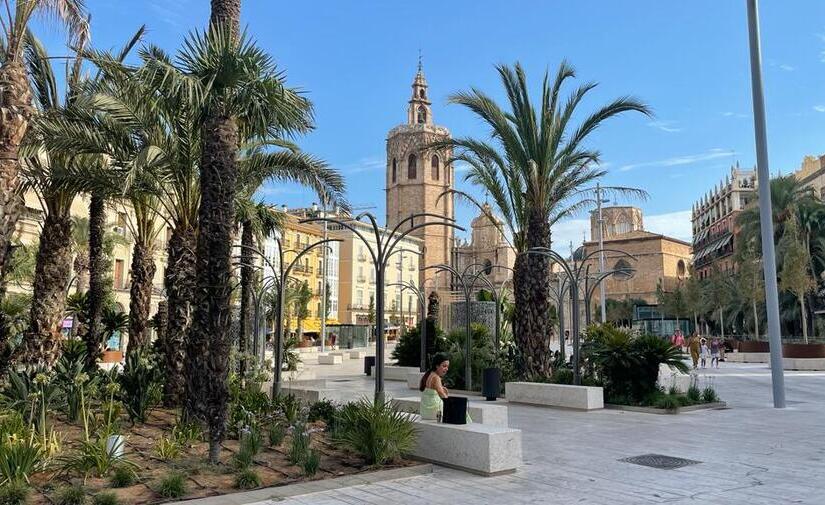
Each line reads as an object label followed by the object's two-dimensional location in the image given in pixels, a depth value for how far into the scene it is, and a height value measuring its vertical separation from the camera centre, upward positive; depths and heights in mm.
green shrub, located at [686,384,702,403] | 13898 -1342
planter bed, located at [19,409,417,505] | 6195 -1476
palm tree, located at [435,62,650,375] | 16031 +4323
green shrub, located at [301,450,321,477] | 6910 -1410
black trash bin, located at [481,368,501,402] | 15117 -1186
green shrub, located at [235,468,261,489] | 6430 -1464
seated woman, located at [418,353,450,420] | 8133 -724
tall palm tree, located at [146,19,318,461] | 8258 +2442
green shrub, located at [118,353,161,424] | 9586 -886
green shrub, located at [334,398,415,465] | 7445 -1177
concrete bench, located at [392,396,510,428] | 8594 -1062
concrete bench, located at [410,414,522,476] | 7203 -1312
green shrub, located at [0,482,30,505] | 5641 -1416
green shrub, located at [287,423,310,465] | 7332 -1310
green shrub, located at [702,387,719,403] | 14109 -1375
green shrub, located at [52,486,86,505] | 5633 -1431
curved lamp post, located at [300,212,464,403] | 9594 -21
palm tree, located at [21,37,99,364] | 12883 +2067
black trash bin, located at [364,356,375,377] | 25689 -1262
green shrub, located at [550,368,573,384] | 15633 -1086
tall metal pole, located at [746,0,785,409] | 13844 +2601
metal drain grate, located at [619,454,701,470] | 7742 -1571
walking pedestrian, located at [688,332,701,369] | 28875 -691
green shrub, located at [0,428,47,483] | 6039 -1208
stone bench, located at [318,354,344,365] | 35062 -1530
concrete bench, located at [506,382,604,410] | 13461 -1356
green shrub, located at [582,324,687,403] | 13734 -612
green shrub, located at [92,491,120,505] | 5566 -1432
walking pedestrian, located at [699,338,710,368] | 30359 -974
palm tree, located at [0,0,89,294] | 9305 +3305
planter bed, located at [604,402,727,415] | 12984 -1559
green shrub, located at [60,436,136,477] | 6578 -1311
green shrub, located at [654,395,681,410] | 13016 -1409
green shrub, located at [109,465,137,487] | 6320 -1415
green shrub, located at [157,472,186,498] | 6023 -1438
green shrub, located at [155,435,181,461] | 7285 -1321
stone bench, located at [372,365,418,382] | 22120 -1400
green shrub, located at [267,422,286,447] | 8062 -1281
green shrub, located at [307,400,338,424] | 9852 -1209
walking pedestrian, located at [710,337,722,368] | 31531 -954
